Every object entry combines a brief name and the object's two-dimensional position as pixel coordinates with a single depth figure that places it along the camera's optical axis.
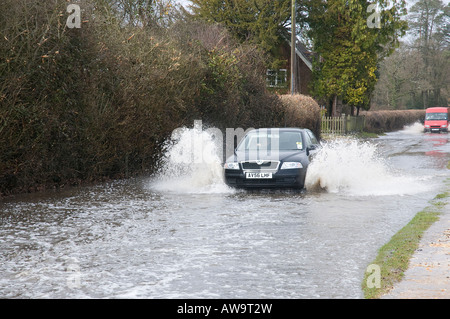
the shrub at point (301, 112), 31.10
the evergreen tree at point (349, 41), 46.94
